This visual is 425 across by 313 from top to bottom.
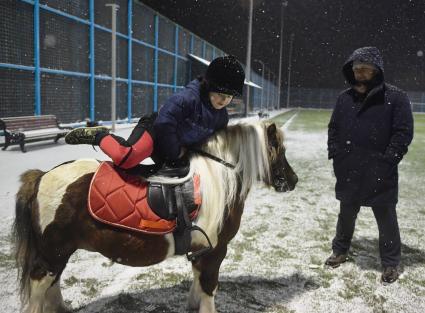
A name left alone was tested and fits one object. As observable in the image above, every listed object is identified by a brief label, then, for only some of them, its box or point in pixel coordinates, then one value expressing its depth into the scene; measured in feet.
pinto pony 7.43
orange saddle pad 7.30
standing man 10.95
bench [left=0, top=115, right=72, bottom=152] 27.91
